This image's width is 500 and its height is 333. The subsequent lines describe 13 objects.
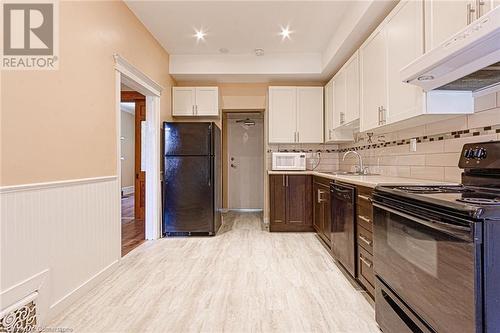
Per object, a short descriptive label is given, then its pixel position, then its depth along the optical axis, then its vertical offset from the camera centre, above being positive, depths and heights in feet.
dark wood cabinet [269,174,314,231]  12.69 -1.87
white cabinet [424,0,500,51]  4.38 +2.73
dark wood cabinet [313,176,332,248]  9.77 -1.88
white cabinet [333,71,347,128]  11.27 +2.87
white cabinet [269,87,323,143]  14.10 +2.88
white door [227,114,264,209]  20.01 +0.05
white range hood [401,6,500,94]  3.54 +1.68
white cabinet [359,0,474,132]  5.82 +2.34
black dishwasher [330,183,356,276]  7.28 -1.86
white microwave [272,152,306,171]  13.24 +0.13
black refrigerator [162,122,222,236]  12.14 -0.65
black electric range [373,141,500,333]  2.89 -1.20
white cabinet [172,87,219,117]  14.10 +3.41
